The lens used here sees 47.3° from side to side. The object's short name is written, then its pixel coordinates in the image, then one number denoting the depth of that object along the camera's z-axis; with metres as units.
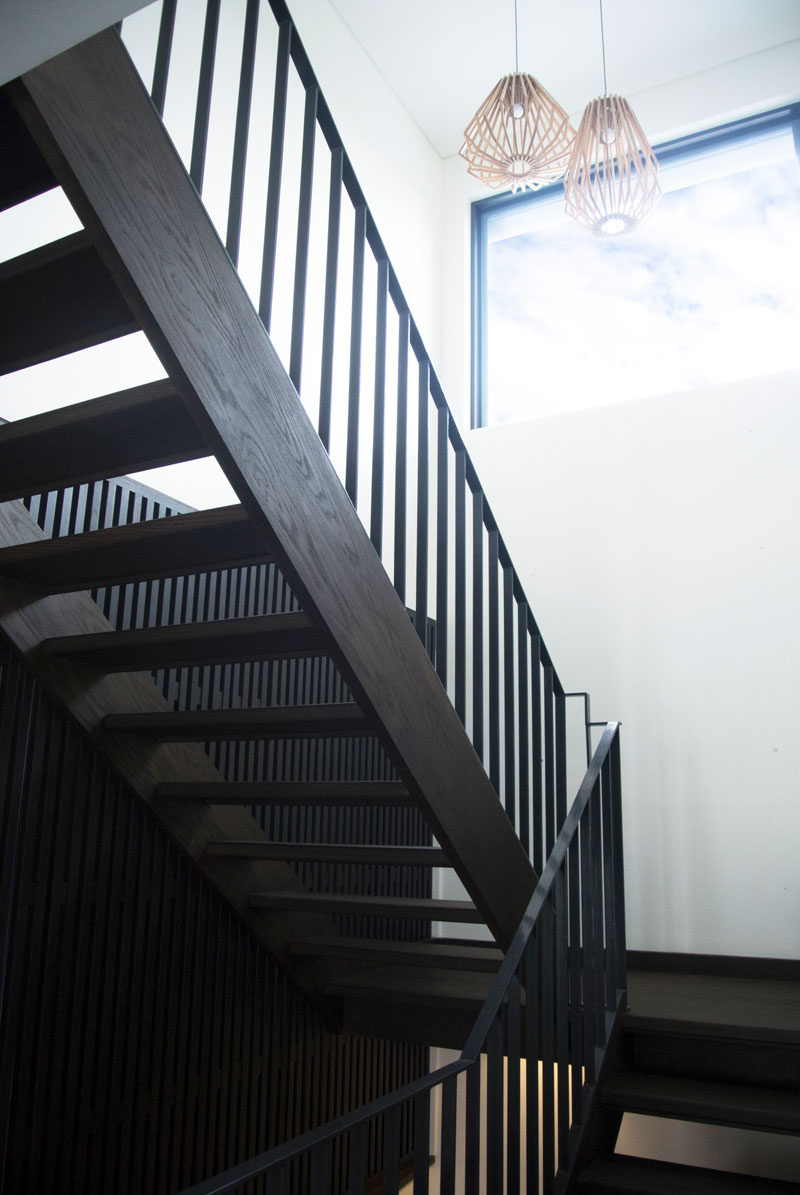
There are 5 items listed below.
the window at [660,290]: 5.14
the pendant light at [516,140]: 4.20
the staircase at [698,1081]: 2.50
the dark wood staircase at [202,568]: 1.66
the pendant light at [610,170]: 4.21
